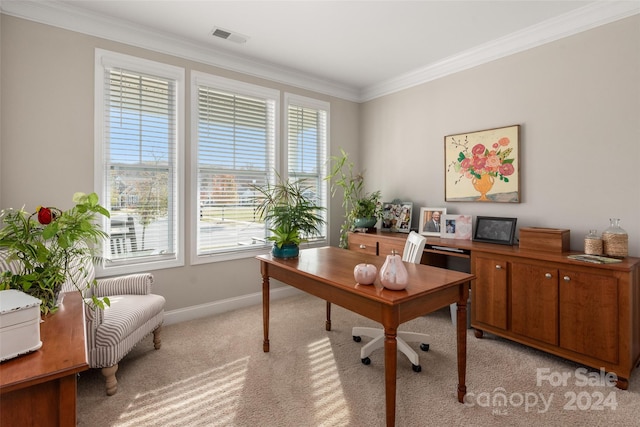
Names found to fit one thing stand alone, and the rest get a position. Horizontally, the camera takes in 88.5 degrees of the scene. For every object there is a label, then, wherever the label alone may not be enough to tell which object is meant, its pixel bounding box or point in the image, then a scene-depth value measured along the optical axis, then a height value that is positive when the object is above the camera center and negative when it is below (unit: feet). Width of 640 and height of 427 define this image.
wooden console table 3.05 -1.69
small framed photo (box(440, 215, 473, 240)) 11.03 -0.50
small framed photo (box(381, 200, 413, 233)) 12.88 -0.15
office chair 7.86 -3.28
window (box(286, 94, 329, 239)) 13.44 +2.92
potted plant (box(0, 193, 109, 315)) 4.35 -0.43
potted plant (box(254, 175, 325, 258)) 8.51 -0.34
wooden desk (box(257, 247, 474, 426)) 5.35 -1.49
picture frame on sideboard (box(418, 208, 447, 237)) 11.84 -0.29
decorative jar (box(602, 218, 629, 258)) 7.84 -0.71
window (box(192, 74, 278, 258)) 11.28 +1.94
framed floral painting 10.33 +1.56
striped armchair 6.77 -2.41
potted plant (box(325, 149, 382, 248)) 13.24 +0.58
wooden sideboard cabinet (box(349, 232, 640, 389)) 7.14 -2.23
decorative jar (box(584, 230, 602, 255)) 8.09 -0.79
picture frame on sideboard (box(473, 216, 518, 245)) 10.02 -0.55
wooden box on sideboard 8.52 -0.71
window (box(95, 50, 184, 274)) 9.52 +1.62
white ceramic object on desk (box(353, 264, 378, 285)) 5.90 -1.12
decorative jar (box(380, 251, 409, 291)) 5.55 -1.06
